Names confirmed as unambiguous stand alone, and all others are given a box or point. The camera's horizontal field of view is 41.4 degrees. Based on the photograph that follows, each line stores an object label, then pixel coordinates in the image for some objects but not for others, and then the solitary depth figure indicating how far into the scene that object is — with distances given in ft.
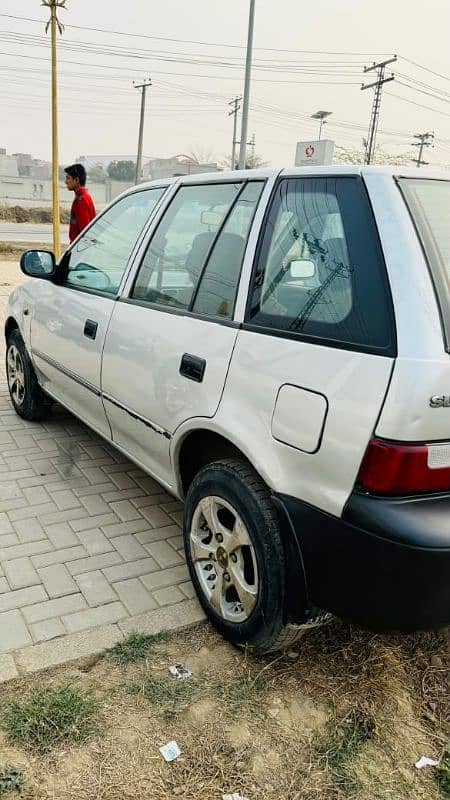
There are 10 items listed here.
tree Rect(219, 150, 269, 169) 171.36
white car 5.50
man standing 20.72
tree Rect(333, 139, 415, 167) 99.81
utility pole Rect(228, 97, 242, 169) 178.50
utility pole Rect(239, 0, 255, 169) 57.62
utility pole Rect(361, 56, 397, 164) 106.83
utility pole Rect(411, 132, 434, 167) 177.31
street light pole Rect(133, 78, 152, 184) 133.59
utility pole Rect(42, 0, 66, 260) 41.50
